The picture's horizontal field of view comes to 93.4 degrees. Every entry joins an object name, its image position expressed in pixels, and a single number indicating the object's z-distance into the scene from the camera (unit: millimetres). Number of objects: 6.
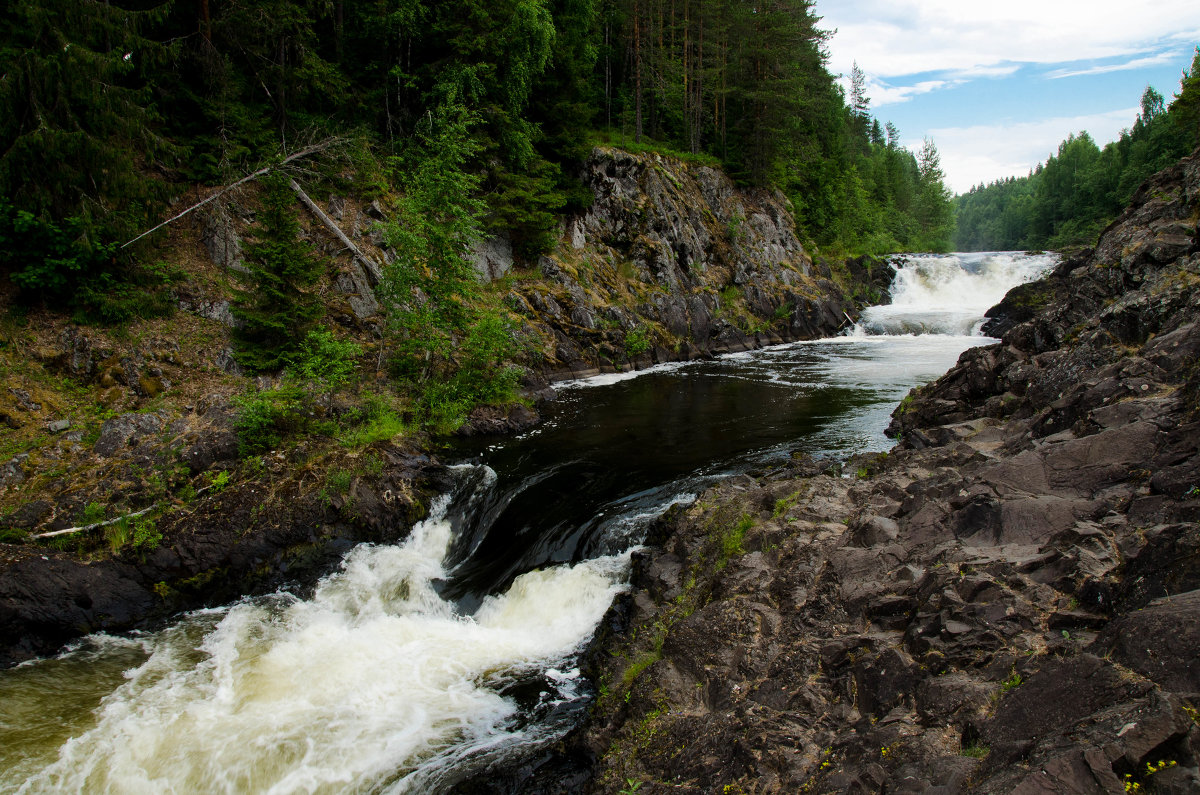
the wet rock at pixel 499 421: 14789
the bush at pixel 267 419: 10711
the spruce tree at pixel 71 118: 10133
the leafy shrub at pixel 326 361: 12039
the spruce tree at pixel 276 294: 12562
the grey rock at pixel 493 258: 22625
